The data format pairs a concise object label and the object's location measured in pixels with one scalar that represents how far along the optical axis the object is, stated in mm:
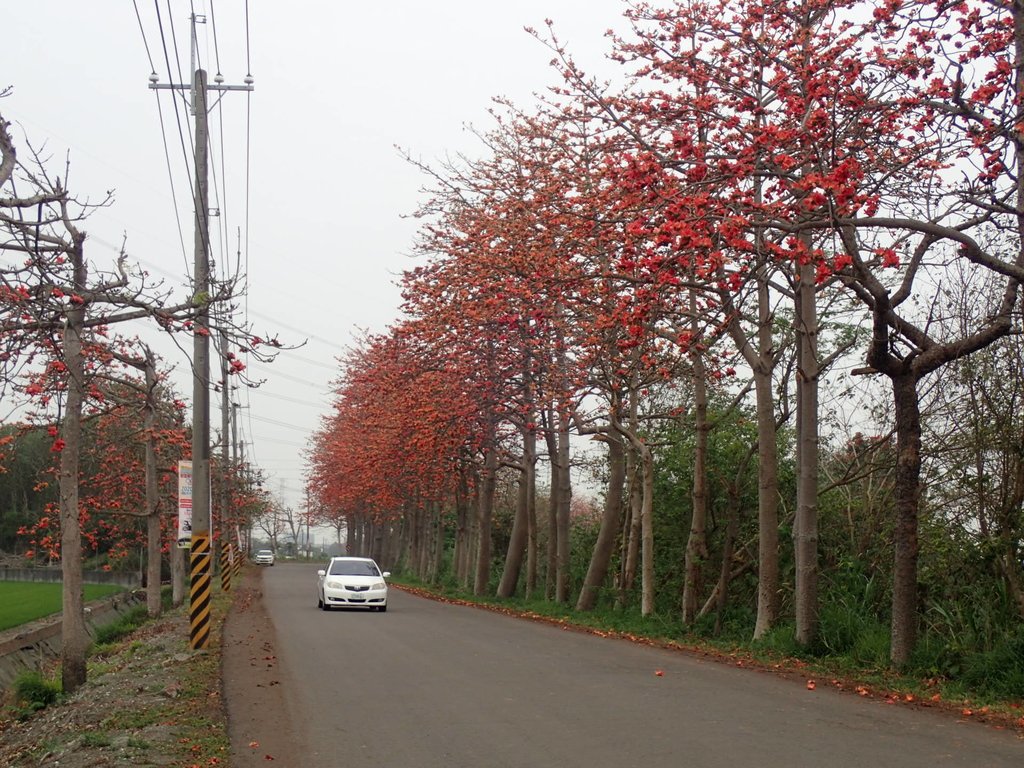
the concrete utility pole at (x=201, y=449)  18016
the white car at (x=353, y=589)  30438
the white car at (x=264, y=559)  101562
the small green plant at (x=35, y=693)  16609
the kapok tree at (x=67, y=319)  10305
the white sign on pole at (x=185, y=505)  18431
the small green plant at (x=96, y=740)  9508
